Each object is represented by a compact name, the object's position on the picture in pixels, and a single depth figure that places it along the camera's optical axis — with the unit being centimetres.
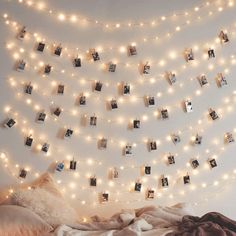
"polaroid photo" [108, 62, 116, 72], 287
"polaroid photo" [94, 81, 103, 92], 284
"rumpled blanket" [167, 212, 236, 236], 226
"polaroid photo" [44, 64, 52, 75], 273
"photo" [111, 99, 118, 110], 288
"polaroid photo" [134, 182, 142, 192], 292
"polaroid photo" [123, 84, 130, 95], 290
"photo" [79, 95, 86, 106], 281
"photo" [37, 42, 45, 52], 271
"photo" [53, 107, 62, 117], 276
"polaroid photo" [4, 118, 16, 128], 266
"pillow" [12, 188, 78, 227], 244
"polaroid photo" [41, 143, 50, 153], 273
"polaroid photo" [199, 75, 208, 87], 304
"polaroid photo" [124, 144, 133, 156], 291
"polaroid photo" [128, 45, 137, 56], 290
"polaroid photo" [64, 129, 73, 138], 279
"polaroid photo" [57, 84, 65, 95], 276
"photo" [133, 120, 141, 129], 291
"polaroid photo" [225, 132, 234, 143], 310
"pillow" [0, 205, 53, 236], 227
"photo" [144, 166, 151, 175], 294
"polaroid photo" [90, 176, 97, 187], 284
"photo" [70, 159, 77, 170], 279
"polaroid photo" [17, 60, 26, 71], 268
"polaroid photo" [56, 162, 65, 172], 276
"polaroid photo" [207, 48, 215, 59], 304
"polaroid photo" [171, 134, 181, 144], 300
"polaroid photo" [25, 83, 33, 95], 270
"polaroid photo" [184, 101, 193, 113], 302
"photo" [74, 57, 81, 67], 279
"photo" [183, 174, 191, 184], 302
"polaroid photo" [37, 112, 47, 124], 273
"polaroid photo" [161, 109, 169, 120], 297
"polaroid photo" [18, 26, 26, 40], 267
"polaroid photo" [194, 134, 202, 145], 304
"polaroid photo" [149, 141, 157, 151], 296
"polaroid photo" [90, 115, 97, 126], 285
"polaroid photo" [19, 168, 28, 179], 269
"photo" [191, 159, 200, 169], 303
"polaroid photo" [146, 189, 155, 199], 295
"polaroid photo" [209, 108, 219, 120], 306
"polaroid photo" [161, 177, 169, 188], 298
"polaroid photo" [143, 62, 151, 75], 293
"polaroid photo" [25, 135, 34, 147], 271
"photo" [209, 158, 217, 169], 307
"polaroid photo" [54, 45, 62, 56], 274
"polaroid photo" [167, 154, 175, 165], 299
